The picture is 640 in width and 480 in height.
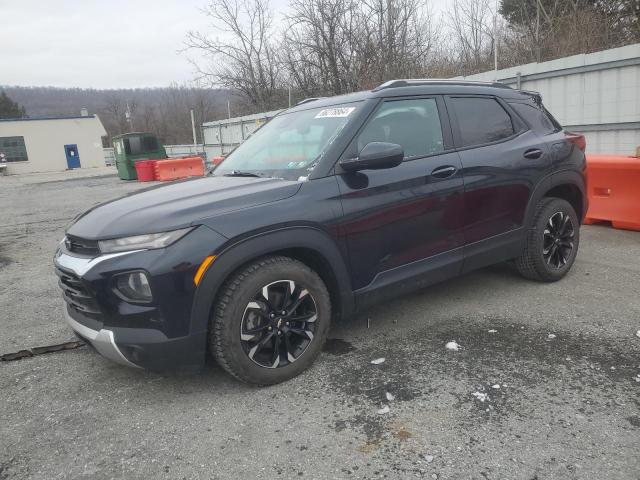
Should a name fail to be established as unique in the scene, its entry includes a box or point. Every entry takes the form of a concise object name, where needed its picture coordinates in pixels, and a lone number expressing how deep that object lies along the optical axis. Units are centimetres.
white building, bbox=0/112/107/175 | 4178
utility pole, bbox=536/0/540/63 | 1585
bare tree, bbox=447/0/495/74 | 2061
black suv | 270
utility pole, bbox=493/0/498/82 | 2068
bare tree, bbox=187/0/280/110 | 2744
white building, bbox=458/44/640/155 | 809
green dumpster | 2358
